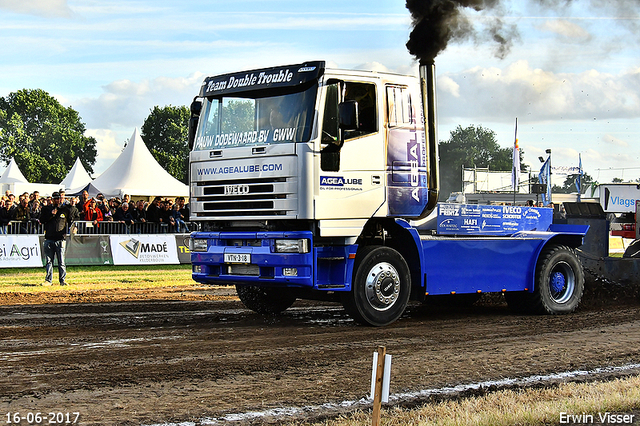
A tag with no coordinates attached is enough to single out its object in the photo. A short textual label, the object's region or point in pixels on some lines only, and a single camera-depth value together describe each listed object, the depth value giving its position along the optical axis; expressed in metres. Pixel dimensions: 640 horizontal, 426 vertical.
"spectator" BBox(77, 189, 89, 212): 21.86
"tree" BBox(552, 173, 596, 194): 113.32
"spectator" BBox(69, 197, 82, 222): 17.55
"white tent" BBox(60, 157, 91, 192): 45.61
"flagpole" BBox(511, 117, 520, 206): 43.38
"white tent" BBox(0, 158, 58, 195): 43.00
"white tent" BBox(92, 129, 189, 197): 36.12
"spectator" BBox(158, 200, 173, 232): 22.50
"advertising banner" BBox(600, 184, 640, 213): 24.03
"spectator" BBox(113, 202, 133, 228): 22.02
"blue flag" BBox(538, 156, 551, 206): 44.74
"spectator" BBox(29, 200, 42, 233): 20.70
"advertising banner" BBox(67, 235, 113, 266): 20.86
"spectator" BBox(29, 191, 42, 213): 21.30
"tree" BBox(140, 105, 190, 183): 110.69
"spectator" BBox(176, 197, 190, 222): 23.22
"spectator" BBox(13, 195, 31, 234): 20.61
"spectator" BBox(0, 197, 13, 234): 20.36
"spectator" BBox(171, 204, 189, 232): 22.76
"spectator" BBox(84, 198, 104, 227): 21.72
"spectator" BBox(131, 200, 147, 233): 22.14
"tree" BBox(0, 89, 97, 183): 89.62
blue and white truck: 9.73
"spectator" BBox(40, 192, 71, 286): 17.06
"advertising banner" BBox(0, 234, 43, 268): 19.97
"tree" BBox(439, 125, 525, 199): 112.82
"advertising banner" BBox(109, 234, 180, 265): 21.72
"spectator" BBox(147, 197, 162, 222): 22.33
